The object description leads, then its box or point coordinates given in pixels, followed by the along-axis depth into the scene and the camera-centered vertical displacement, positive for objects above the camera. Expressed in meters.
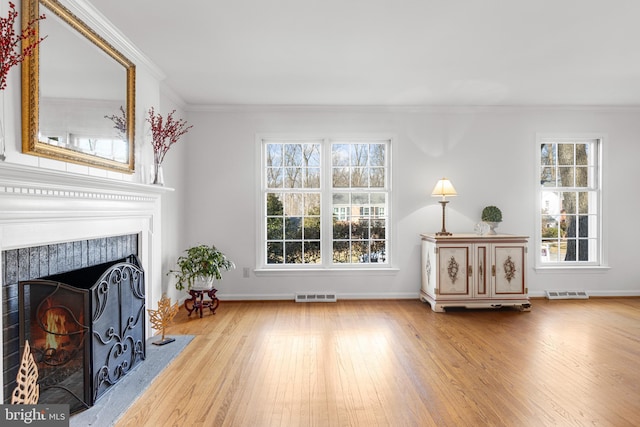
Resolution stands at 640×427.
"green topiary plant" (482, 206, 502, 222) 5.11 -0.01
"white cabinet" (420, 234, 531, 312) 4.71 -0.68
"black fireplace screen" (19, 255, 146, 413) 2.19 -0.69
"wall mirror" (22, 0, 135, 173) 2.15 +0.73
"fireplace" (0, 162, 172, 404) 1.97 -0.08
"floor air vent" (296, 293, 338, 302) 5.16 -1.07
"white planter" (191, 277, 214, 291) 4.55 -0.79
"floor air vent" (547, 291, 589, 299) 5.28 -1.06
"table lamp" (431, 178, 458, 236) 4.93 +0.27
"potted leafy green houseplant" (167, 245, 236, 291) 4.50 -0.60
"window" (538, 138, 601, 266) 5.45 +0.16
